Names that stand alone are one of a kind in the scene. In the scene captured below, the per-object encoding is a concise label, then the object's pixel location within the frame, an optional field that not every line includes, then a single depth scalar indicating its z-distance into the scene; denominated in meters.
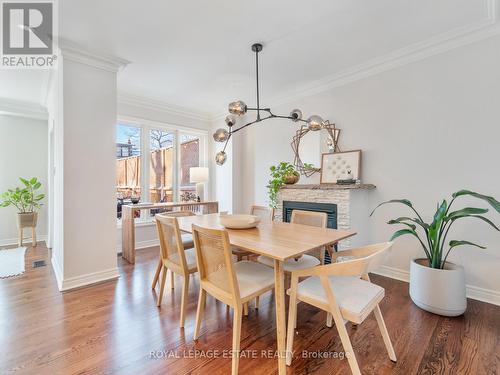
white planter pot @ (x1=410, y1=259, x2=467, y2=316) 2.02
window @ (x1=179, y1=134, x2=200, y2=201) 4.89
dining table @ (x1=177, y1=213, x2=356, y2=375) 1.46
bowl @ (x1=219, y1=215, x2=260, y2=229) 2.15
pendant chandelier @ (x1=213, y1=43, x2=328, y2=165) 2.19
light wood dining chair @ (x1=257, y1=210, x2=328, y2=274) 2.05
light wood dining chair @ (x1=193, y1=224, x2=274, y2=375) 1.47
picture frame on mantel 3.13
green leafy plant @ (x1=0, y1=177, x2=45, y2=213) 4.09
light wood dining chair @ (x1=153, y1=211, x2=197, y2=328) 1.96
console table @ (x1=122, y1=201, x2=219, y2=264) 3.45
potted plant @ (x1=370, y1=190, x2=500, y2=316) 2.02
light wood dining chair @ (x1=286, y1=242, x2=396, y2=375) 1.30
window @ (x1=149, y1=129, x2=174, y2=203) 4.50
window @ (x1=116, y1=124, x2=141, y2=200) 4.22
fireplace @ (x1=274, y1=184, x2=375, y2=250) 2.95
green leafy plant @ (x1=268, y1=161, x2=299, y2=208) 3.54
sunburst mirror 3.37
